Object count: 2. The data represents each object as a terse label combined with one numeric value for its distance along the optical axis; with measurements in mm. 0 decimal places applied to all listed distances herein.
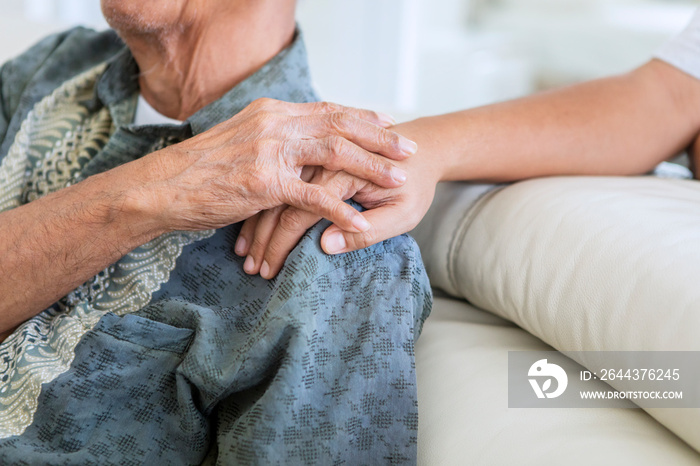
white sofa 625
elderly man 688
